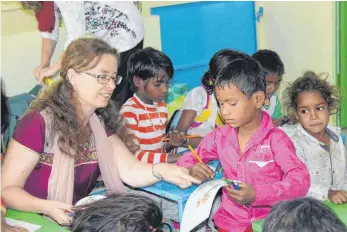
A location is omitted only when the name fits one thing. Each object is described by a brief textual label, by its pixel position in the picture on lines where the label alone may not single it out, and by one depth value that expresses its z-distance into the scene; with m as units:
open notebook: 2.18
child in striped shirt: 3.51
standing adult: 3.79
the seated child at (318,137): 2.86
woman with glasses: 2.49
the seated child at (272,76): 3.75
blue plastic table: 2.61
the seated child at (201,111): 3.62
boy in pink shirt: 2.50
